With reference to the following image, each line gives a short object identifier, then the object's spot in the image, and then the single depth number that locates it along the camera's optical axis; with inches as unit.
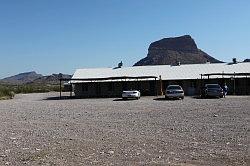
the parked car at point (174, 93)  1788.9
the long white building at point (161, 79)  2308.1
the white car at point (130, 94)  1924.2
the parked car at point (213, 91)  1839.3
